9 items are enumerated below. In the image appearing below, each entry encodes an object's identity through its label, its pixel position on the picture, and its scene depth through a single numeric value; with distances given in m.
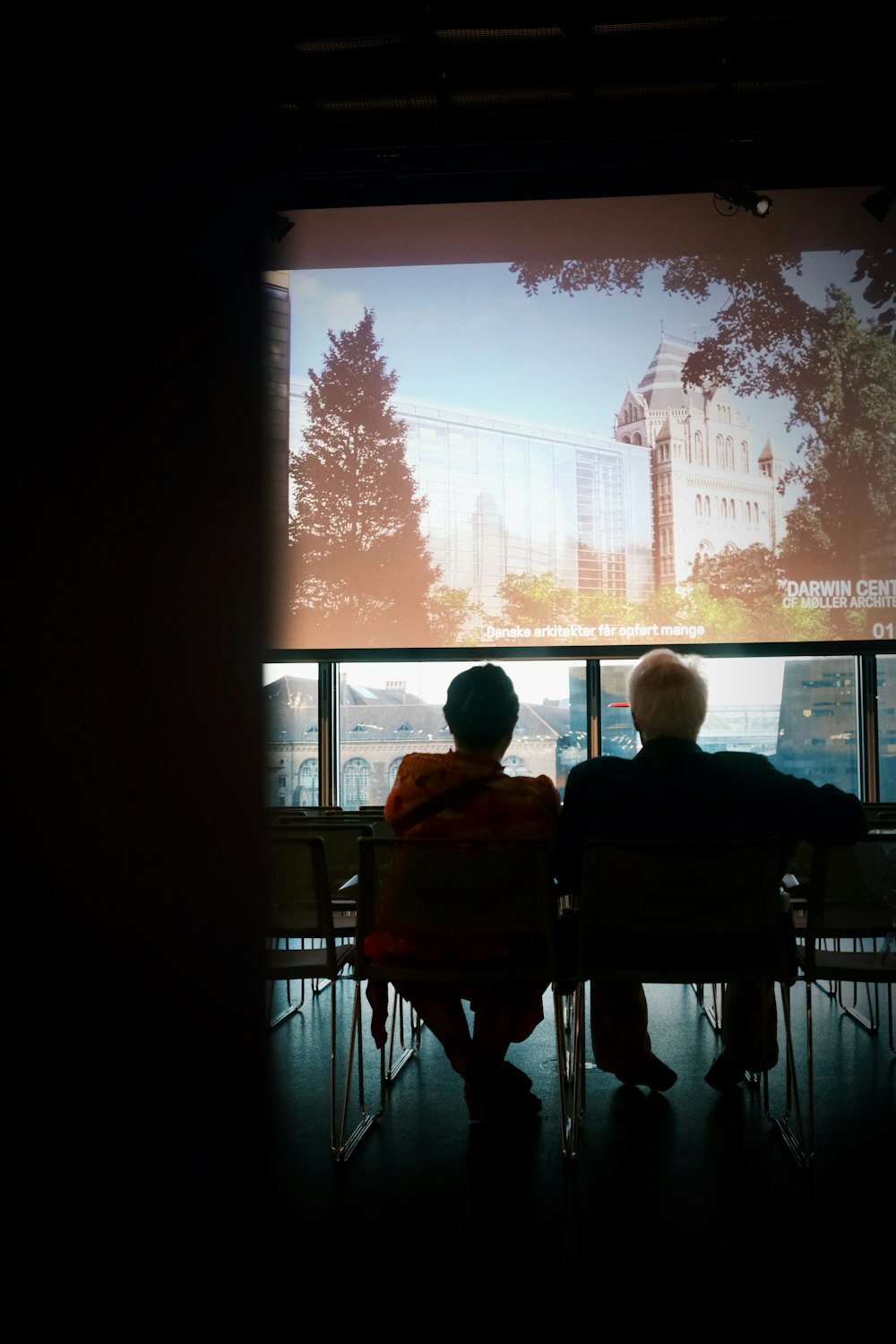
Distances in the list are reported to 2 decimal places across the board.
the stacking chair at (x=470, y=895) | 2.69
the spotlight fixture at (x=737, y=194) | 5.98
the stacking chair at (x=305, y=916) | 3.02
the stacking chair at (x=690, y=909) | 2.63
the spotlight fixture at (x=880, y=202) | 6.29
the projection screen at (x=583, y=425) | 6.45
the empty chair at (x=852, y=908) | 2.88
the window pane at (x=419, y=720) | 6.91
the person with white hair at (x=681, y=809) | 2.96
